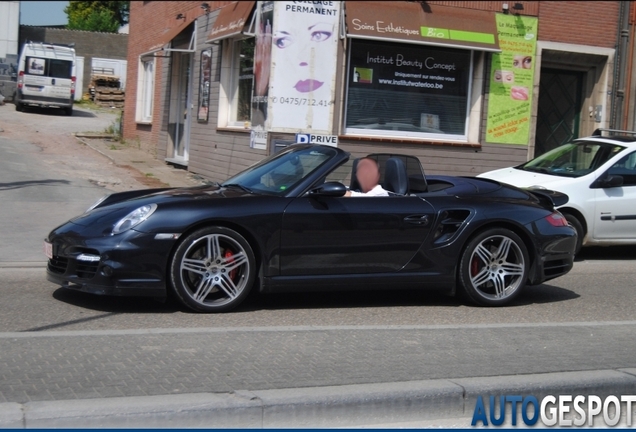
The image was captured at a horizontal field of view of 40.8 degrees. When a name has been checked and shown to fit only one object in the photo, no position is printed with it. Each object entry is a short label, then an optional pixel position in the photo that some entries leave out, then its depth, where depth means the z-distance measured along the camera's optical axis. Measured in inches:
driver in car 302.5
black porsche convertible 266.4
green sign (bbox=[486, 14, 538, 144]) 626.2
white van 1210.4
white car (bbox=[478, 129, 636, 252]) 427.5
